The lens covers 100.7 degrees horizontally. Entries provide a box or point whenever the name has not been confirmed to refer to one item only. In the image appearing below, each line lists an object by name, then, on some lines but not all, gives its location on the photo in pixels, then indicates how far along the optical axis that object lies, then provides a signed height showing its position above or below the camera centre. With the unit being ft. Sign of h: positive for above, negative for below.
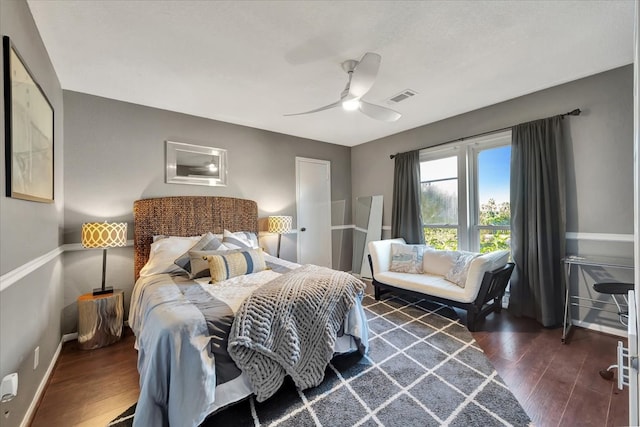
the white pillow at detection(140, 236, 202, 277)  8.52 -1.16
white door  14.83 +0.42
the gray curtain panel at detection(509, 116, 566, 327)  9.11 -0.26
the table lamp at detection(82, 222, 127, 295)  8.13 -0.53
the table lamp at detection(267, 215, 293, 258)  12.32 -0.31
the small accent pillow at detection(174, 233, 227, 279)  8.54 -1.00
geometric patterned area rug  5.23 -3.96
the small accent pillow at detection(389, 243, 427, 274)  11.66 -1.88
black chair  6.36 -2.02
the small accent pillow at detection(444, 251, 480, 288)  9.80 -2.04
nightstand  7.99 -3.08
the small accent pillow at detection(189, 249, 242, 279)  8.07 -1.40
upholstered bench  8.85 -2.32
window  11.02 +0.99
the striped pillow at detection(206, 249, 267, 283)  7.79 -1.43
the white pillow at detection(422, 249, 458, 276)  10.85 -1.90
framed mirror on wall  10.85 +2.33
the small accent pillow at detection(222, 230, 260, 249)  9.84 -0.87
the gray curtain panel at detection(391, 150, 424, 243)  13.37 +0.89
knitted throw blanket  5.24 -2.40
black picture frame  4.42 +1.75
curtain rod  8.86 +3.45
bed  4.62 -2.24
